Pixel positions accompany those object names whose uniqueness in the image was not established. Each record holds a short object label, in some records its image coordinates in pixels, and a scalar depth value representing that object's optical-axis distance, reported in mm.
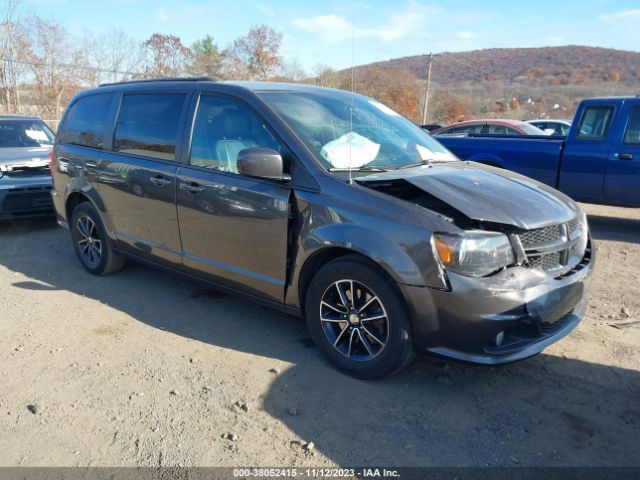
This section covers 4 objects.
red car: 11727
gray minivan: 2955
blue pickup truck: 7230
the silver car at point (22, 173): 7133
